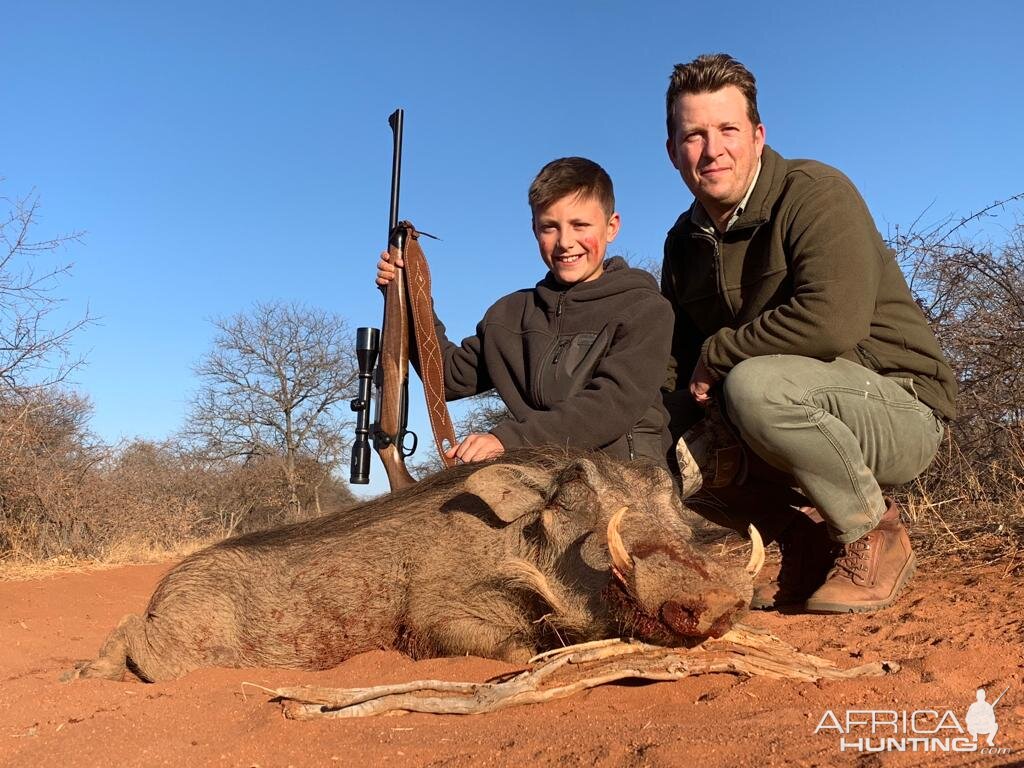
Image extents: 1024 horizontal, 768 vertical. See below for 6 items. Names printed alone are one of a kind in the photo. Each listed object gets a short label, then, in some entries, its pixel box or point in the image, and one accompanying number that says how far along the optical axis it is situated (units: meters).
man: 3.66
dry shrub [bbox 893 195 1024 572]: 5.29
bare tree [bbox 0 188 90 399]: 9.43
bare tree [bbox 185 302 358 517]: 21.25
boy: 4.22
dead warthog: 3.26
